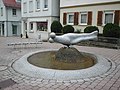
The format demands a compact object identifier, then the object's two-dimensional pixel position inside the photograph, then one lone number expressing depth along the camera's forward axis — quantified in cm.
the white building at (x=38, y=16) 1379
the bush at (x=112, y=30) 870
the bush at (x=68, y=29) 1137
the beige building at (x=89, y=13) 1005
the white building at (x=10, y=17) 2014
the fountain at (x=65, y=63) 395
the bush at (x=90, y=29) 986
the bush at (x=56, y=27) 1234
